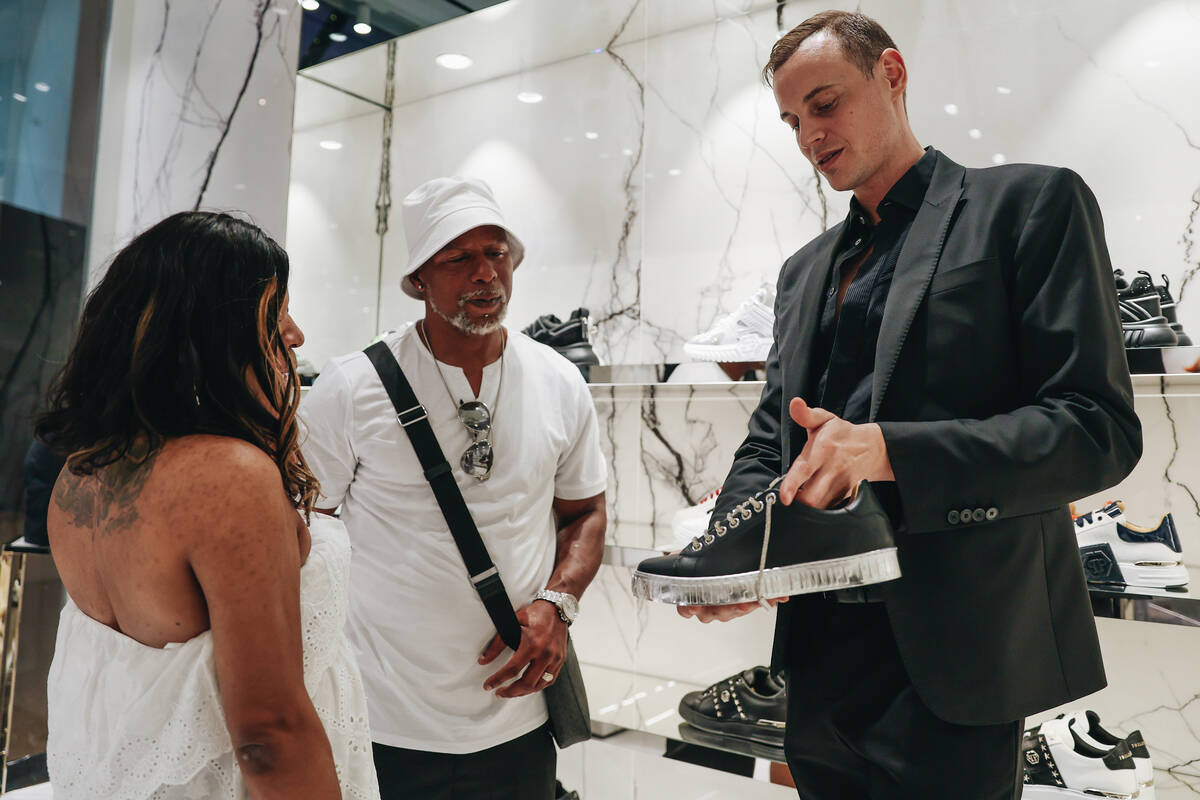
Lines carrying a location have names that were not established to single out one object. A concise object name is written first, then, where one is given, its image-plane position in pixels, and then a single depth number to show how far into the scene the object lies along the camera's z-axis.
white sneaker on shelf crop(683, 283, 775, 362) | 2.61
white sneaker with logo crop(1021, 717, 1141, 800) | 1.97
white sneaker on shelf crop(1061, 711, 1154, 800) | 1.99
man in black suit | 1.02
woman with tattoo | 1.00
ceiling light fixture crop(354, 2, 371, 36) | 3.76
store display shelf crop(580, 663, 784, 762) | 2.51
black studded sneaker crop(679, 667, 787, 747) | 2.40
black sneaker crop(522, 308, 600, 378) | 2.97
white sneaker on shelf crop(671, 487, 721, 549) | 2.56
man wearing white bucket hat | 1.84
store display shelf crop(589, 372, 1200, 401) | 2.34
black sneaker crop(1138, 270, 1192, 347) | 2.12
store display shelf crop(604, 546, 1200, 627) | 1.84
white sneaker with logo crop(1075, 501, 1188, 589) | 1.95
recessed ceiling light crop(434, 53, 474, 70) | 3.89
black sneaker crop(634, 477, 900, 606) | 0.99
